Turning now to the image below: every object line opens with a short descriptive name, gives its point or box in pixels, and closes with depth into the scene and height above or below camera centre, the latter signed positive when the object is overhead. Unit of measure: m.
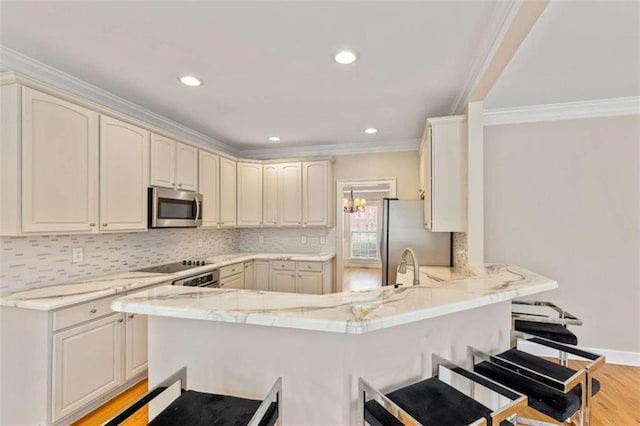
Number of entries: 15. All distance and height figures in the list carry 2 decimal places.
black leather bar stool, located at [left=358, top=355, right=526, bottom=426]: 1.08 -0.73
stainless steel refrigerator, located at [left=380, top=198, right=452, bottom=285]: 3.46 -0.28
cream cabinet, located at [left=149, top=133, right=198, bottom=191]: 3.02 +0.54
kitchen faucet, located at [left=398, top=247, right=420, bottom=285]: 1.93 -0.37
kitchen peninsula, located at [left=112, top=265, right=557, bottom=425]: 1.20 -0.56
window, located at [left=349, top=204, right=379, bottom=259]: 9.65 -0.61
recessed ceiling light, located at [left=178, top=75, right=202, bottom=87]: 2.42 +1.09
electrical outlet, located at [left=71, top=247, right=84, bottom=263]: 2.51 -0.34
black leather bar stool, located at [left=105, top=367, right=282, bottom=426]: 1.07 -0.74
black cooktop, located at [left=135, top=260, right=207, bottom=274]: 3.09 -0.57
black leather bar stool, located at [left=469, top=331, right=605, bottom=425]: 1.35 -0.78
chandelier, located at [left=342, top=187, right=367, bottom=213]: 7.78 +0.26
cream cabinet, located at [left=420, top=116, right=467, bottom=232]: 2.72 +0.38
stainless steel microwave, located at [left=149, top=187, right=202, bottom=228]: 2.95 +0.06
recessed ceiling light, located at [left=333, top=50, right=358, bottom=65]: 2.05 +1.10
